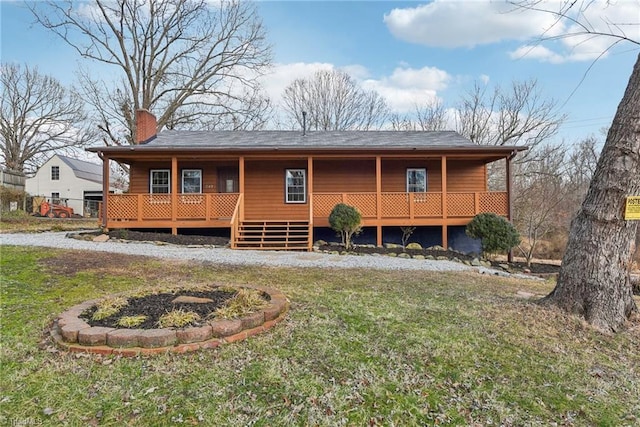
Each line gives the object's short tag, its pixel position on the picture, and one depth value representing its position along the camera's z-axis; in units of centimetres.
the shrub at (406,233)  1171
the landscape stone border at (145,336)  276
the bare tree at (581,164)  2227
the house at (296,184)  1128
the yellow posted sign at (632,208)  359
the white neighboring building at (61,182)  3061
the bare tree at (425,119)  2736
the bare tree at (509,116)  2292
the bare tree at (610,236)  367
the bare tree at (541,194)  1658
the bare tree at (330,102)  2688
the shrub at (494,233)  986
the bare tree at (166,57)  2041
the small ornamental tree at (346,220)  1037
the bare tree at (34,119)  2859
